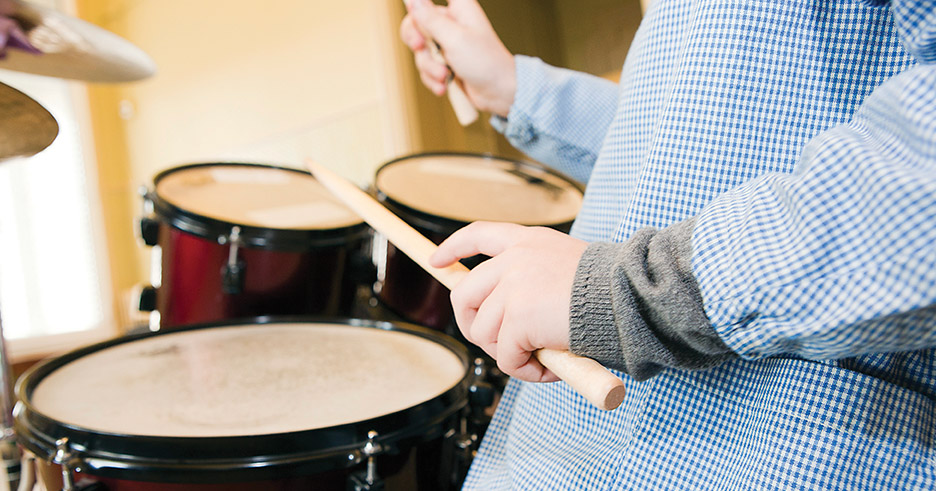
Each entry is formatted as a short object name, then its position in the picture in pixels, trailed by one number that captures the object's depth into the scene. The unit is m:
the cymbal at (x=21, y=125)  0.64
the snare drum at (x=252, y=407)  0.56
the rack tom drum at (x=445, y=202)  1.08
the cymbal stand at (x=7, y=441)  0.86
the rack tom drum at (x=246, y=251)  1.11
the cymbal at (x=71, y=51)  0.75
